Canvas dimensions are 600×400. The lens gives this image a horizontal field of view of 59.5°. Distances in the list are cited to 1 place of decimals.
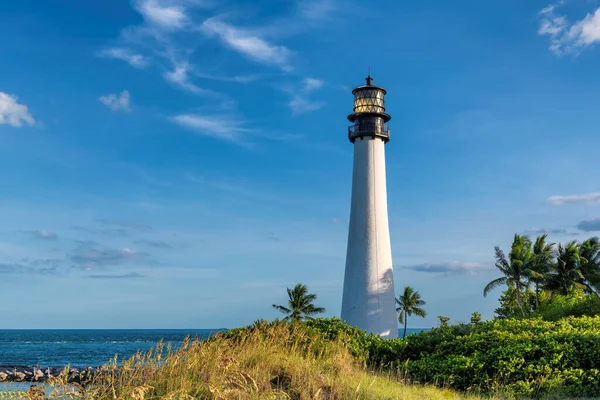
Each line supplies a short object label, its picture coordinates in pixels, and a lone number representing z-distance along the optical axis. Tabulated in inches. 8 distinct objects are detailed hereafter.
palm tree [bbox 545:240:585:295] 1536.7
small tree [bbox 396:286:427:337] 2165.4
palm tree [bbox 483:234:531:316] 1547.7
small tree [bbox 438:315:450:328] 1808.1
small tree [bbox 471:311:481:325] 1659.7
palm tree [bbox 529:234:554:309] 1532.4
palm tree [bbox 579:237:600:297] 1499.8
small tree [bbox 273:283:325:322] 1825.8
